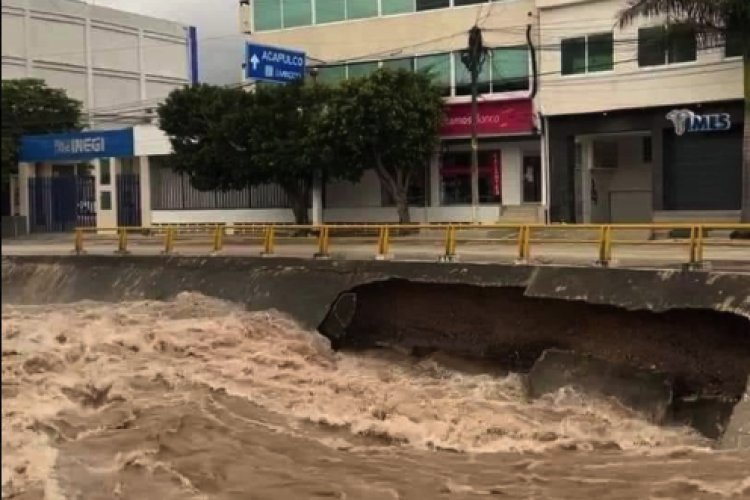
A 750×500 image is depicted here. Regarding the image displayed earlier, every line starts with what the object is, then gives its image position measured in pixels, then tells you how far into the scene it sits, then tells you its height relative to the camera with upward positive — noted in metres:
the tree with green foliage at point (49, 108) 40.53 +4.97
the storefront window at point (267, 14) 39.66 +8.40
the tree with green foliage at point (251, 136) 32.66 +2.66
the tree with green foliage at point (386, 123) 31.17 +2.89
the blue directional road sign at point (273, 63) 31.12 +5.11
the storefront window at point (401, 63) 36.34 +5.70
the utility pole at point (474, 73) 31.86 +4.66
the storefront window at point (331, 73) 37.66 +5.53
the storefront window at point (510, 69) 33.59 +5.03
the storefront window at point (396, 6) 36.28 +7.94
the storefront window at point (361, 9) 37.03 +8.01
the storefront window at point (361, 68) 36.91 +5.62
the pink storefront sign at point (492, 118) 33.47 +3.22
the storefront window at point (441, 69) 35.16 +5.25
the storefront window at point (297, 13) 38.81 +8.27
